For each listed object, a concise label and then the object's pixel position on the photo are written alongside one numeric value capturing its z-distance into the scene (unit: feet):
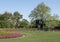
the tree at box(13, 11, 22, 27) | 107.18
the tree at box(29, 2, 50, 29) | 106.84
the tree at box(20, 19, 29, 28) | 98.76
